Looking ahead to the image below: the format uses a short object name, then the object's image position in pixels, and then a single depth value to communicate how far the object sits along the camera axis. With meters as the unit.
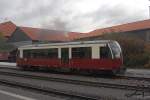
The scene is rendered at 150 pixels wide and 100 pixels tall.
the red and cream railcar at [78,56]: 12.39
